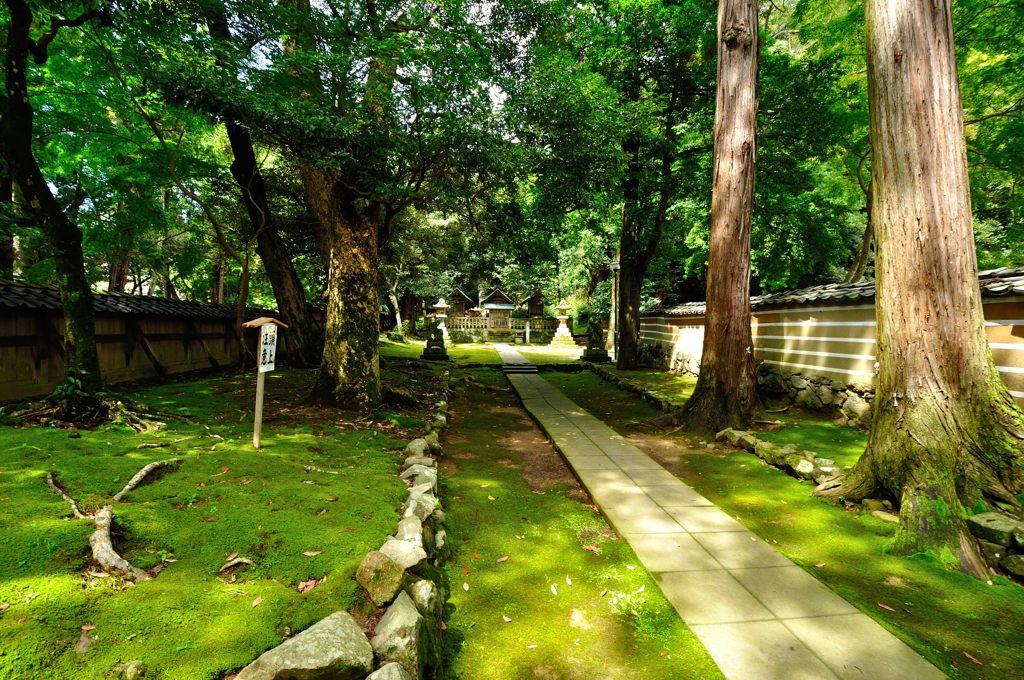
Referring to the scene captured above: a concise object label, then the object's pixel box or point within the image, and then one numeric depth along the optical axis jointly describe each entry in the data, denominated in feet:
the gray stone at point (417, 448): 19.67
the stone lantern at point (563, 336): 103.50
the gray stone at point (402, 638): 7.38
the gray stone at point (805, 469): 17.85
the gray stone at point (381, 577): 8.72
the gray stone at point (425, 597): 8.99
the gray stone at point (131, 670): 5.99
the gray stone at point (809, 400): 28.47
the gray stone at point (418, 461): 17.73
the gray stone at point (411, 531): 11.19
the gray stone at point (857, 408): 24.73
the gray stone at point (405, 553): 9.97
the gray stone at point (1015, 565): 11.07
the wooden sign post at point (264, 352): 16.55
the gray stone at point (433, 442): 21.54
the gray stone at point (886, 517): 13.97
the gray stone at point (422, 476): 15.60
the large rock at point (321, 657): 6.37
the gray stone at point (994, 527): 11.48
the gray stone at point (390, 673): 6.69
